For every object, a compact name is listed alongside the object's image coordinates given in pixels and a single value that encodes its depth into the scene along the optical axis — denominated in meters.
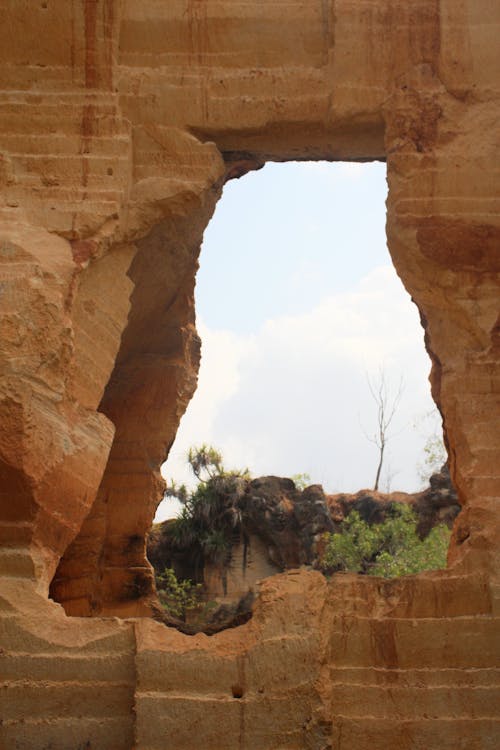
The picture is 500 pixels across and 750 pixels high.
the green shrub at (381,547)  17.06
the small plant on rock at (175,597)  16.65
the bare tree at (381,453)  26.70
